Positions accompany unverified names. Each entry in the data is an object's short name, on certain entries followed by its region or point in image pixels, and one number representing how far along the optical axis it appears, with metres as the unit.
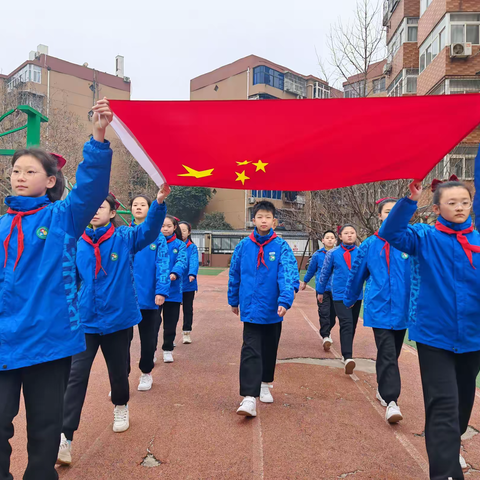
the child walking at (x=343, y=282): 5.80
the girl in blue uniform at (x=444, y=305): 2.50
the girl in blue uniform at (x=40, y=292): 2.10
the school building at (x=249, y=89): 42.66
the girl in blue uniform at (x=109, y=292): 3.25
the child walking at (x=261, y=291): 4.12
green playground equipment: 7.11
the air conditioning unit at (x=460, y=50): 17.47
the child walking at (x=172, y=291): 6.11
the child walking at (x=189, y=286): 7.50
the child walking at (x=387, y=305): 4.03
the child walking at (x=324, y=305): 7.20
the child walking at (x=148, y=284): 4.67
